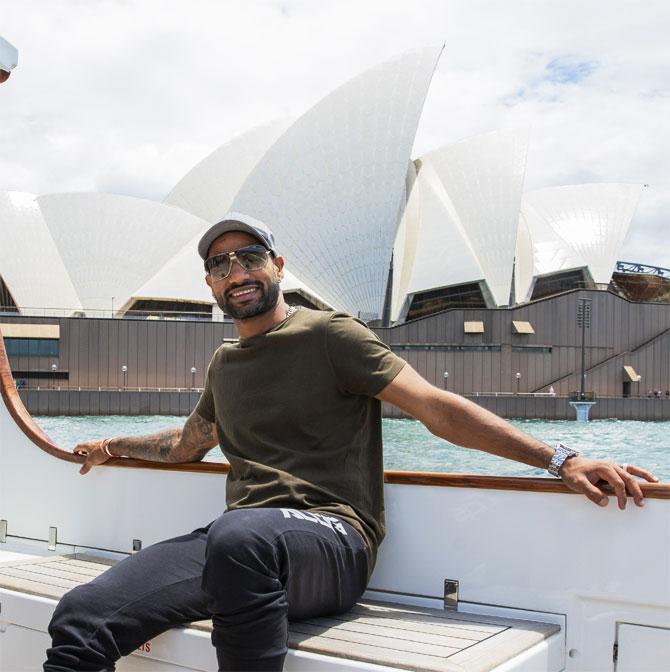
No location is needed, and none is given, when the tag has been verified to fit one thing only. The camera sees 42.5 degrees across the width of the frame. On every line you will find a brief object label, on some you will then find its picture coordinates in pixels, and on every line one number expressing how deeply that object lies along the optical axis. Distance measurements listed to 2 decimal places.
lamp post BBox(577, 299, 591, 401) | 25.53
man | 1.43
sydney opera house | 24.36
